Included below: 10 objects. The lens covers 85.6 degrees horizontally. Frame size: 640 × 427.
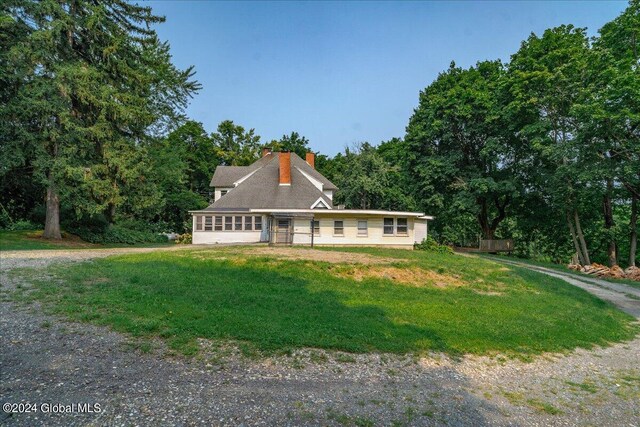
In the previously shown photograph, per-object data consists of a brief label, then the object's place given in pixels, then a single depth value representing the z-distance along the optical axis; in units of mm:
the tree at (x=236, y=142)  51250
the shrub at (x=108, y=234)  22859
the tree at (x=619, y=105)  17906
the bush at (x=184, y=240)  28678
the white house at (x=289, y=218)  24328
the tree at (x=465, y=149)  29109
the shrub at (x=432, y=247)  24170
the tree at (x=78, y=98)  19369
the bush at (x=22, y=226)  23066
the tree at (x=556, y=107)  21781
